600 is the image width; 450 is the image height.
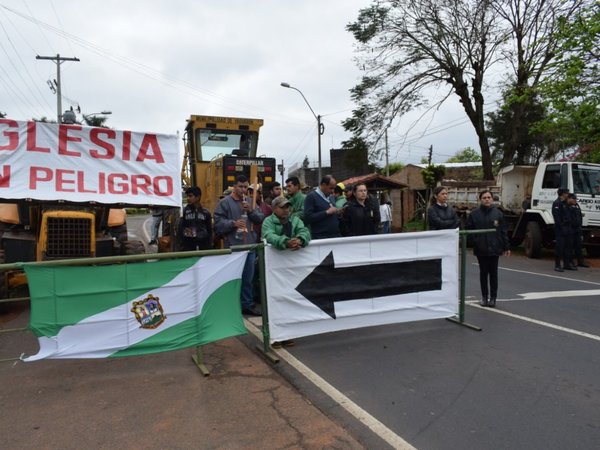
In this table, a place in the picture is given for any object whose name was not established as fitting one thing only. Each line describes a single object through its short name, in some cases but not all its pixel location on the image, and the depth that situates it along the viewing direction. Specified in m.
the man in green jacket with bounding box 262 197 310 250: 4.93
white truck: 13.08
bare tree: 21.39
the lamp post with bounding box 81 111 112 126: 41.12
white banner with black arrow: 5.04
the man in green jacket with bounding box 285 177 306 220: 6.89
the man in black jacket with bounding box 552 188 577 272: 11.50
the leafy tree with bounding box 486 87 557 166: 19.91
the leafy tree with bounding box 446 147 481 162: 77.03
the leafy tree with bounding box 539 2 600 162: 13.73
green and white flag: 4.04
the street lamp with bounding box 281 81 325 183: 30.32
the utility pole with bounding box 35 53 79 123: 34.78
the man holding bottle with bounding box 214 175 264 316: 6.46
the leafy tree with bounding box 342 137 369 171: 25.03
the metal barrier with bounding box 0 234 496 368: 4.00
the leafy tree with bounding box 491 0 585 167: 17.55
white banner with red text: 6.15
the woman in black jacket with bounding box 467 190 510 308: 6.99
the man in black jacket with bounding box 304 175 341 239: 6.31
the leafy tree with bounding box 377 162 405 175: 57.00
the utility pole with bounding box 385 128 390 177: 25.31
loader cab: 11.13
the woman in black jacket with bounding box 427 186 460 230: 6.89
